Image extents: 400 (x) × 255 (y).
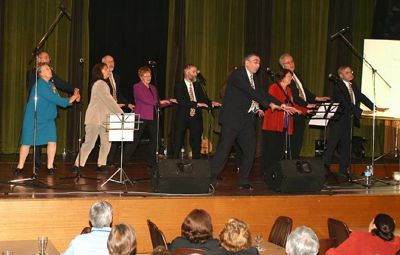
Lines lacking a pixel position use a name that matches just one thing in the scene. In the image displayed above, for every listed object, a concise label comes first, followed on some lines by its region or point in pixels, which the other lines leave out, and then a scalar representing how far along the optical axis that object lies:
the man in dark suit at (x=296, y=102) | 10.62
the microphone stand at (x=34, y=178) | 9.14
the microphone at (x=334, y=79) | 9.75
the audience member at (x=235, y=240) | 5.30
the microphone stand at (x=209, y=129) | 13.54
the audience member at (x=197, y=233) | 5.80
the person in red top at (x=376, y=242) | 6.04
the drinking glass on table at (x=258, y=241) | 6.62
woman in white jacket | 10.02
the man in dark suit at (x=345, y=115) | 10.77
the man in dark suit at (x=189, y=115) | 11.17
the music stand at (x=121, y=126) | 9.12
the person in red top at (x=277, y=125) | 10.40
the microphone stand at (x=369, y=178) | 10.69
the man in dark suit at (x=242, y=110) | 9.34
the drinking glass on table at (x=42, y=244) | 5.70
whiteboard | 13.02
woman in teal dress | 9.70
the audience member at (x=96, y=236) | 5.58
